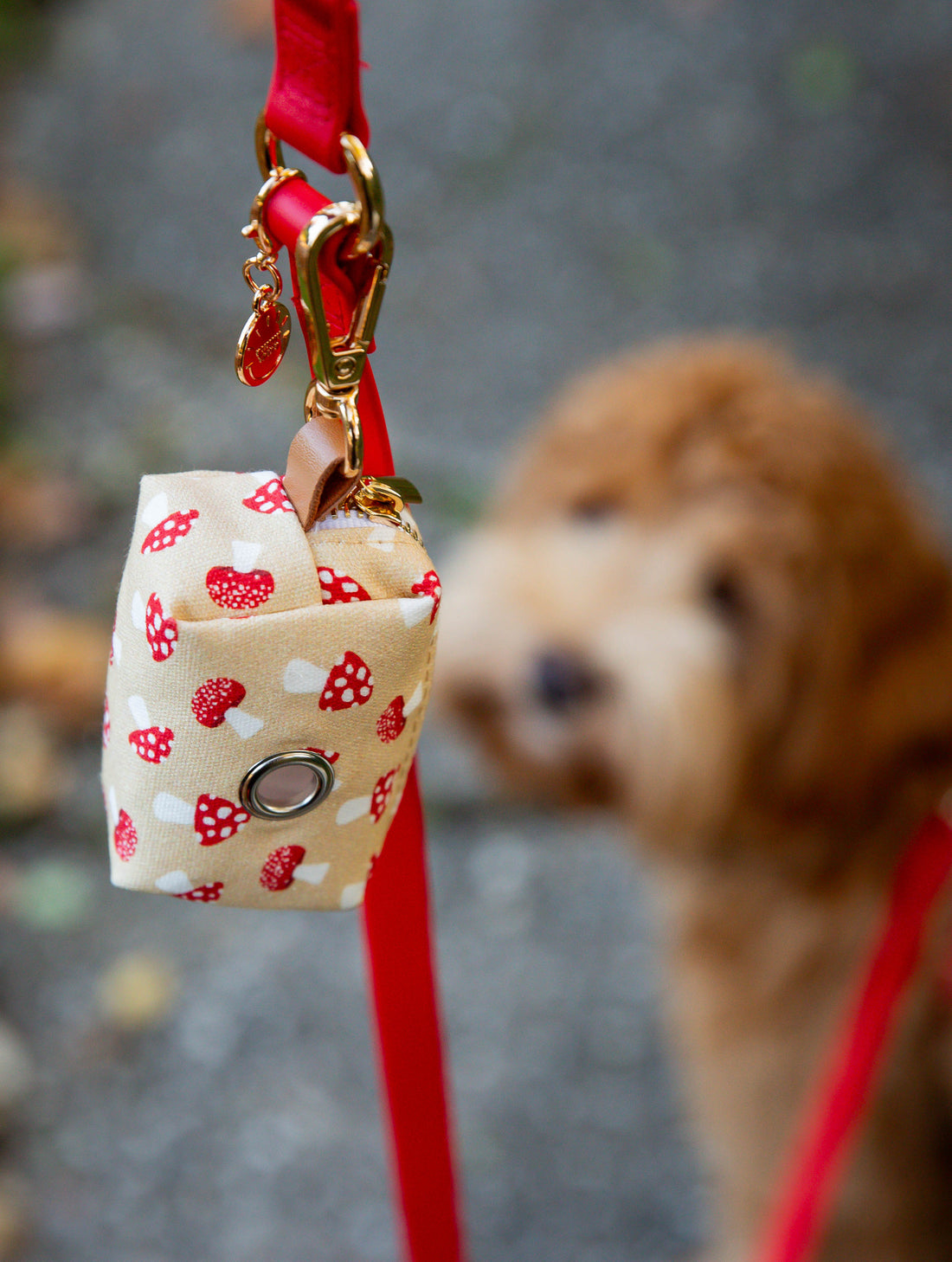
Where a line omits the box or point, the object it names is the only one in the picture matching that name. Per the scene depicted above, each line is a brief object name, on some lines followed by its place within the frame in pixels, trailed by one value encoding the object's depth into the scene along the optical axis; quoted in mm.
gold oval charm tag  595
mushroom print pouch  587
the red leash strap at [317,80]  561
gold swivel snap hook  567
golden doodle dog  1294
